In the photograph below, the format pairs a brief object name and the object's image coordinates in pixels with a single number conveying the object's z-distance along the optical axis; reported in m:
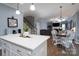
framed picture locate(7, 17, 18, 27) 2.17
